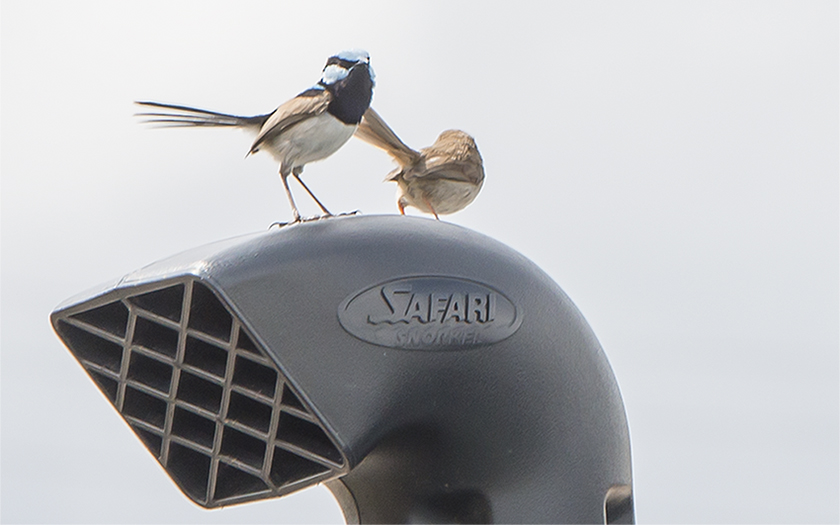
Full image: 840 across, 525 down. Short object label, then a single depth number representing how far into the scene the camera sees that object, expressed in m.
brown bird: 12.04
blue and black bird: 7.01
